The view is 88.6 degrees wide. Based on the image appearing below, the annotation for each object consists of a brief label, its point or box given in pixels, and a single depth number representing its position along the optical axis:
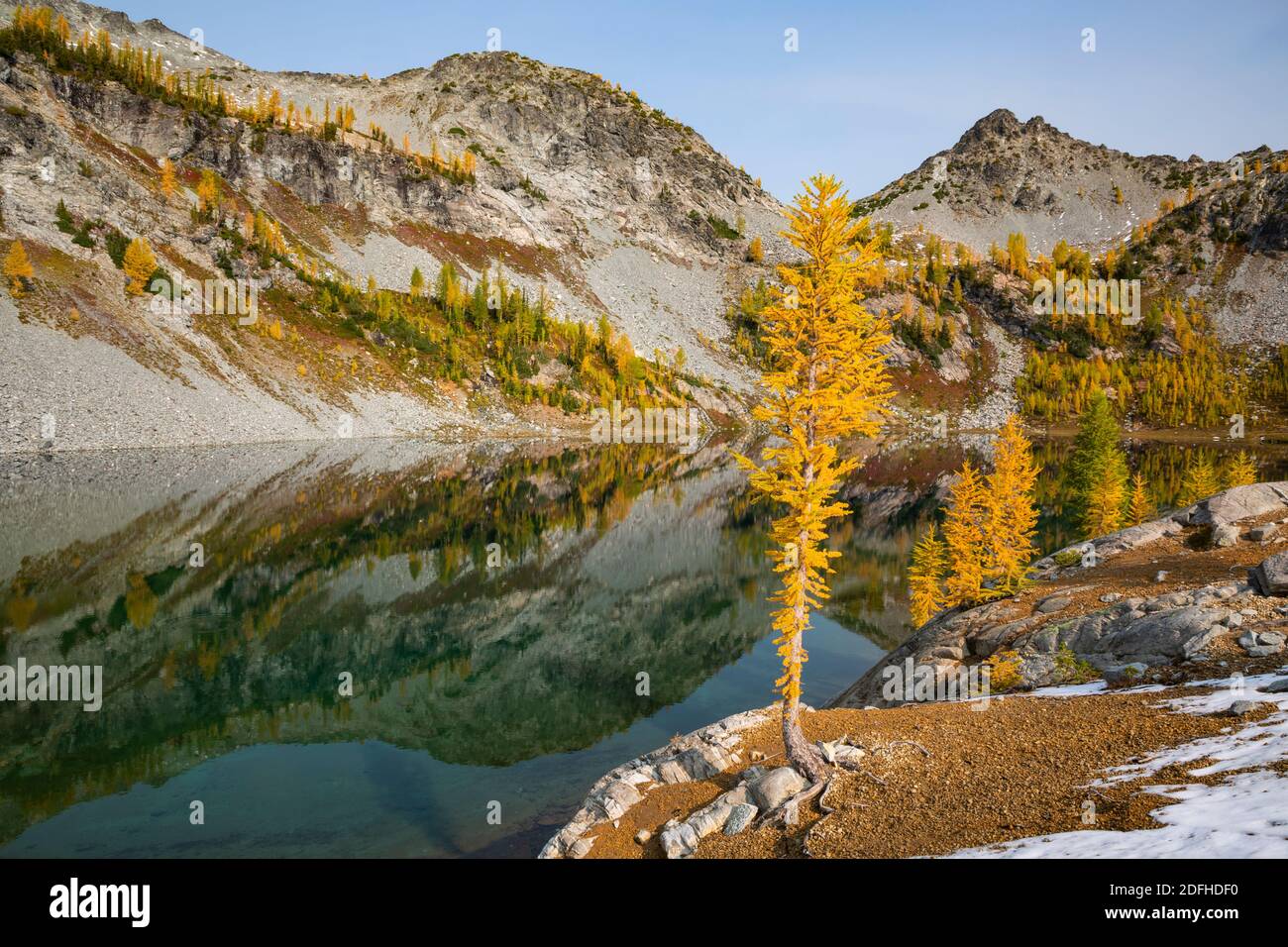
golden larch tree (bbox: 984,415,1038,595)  31.94
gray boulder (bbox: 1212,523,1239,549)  30.81
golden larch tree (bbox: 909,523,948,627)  40.44
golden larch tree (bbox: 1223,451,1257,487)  52.72
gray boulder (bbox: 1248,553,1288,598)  20.14
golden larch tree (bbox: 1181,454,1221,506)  52.87
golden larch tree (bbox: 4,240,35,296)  91.12
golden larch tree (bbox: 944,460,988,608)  31.94
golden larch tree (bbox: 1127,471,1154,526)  50.75
